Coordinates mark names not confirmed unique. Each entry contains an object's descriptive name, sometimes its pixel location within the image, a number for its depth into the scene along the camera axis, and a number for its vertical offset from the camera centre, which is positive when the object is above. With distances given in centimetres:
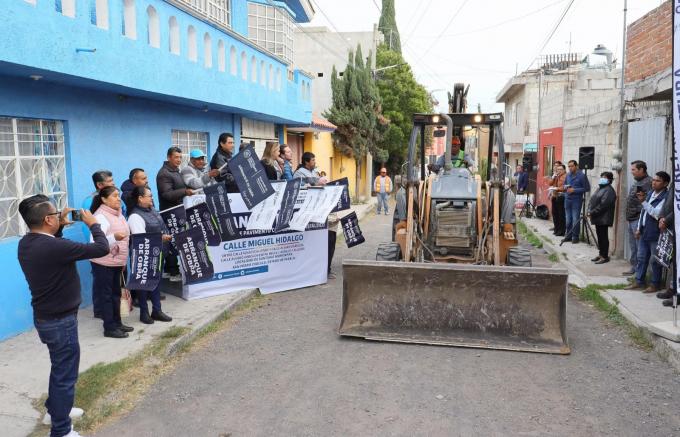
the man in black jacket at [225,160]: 807 +3
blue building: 590 +96
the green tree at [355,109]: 2481 +240
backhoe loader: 587 -149
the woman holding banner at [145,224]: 621 -70
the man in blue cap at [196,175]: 775 -18
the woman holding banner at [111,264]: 574 -106
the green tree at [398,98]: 2956 +340
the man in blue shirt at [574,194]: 1259 -73
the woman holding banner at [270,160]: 877 +3
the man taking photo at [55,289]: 378 -88
